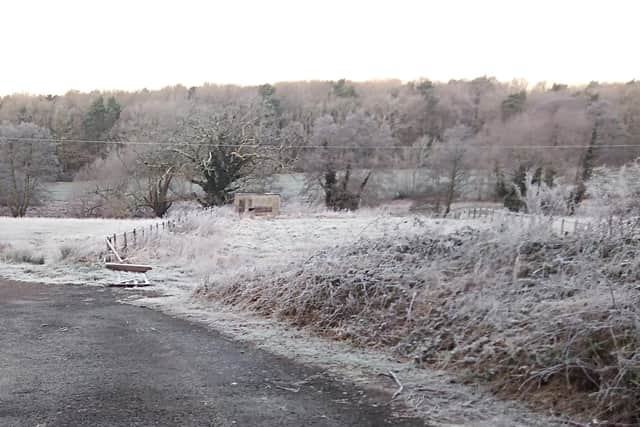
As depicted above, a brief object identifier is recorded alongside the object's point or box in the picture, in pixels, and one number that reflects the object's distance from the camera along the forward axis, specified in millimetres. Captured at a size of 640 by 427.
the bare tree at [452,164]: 50844
